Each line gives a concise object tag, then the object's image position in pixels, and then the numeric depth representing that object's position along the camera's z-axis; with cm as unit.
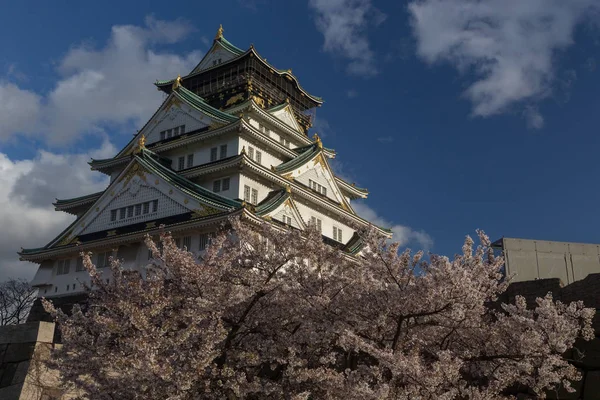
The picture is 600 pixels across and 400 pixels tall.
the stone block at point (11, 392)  1669
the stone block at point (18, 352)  1730
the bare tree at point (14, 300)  5534
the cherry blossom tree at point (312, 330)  1101
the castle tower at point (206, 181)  3375
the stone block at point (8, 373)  1734
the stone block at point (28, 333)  1747
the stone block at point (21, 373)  1698
